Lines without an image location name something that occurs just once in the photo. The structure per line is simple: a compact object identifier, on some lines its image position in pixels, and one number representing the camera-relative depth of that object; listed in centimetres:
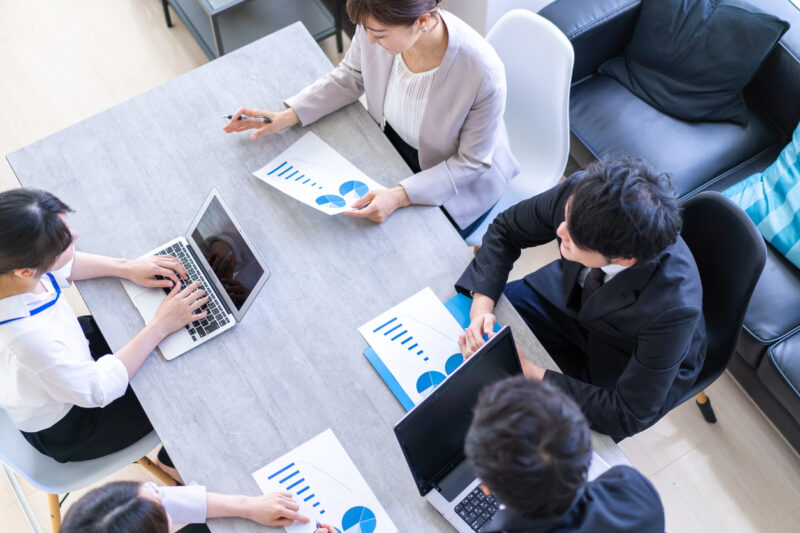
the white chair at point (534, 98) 209
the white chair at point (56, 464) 181
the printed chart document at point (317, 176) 192
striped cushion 229
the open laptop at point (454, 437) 143
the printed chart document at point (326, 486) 154
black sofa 235
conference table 163
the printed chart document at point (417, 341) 169
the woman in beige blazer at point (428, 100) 180
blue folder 167
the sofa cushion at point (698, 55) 244
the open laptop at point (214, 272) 176
